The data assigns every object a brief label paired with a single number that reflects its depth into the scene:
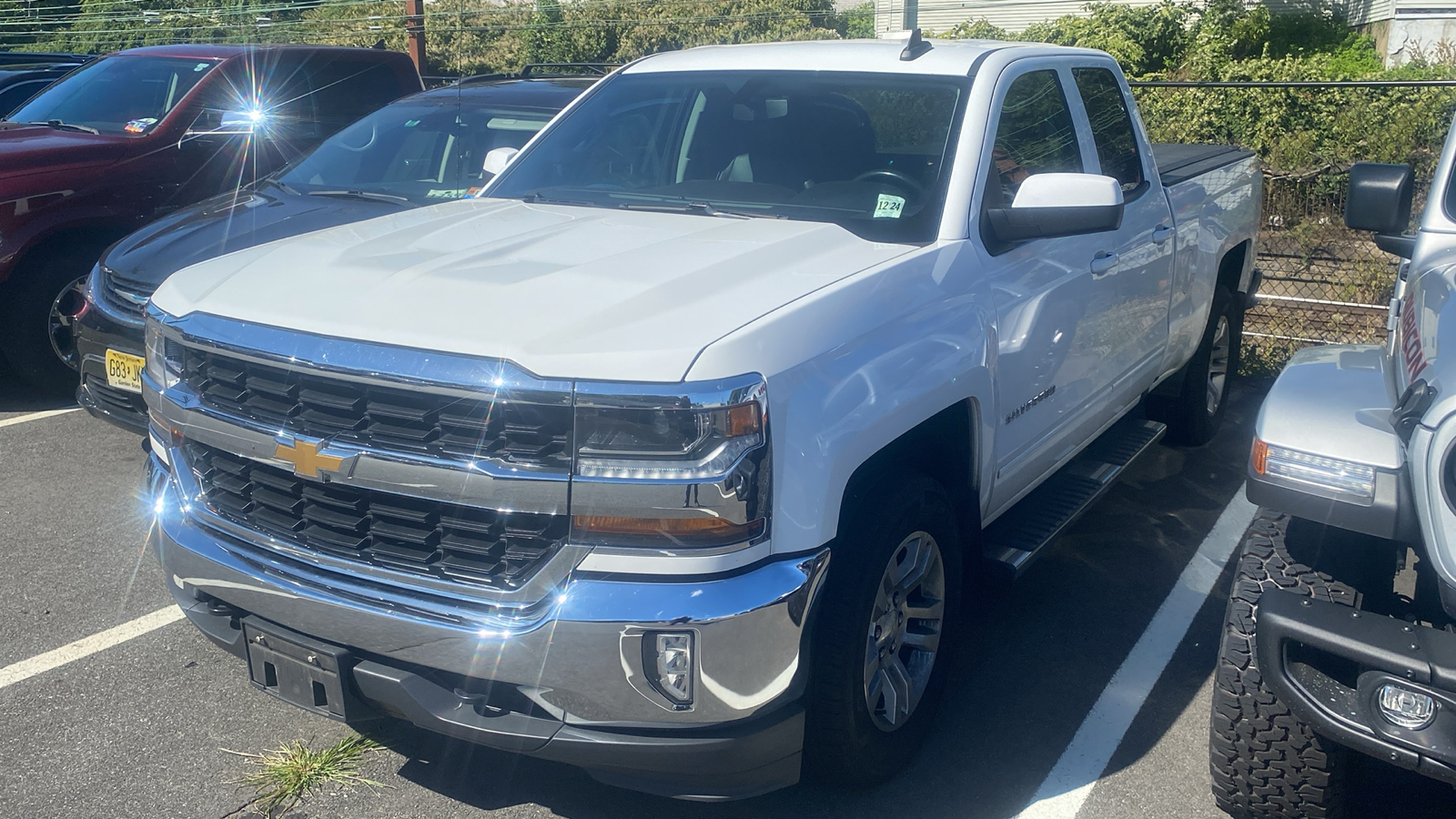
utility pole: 13.91
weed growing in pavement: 3.10
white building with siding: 21.88
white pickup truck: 2.42
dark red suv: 6.25
